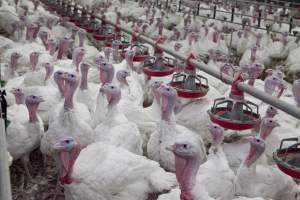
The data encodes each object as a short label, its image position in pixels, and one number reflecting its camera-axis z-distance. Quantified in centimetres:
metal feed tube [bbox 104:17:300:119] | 238
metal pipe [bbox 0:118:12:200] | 155
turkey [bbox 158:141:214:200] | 299
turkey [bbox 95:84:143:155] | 442
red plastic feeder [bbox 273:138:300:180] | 248
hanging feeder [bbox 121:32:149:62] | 564
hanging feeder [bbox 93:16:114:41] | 709
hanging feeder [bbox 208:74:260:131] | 297
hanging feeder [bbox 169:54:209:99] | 366
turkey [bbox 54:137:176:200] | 356
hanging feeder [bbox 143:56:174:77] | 448
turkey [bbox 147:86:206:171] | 445
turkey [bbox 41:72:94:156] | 455
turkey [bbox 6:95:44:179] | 447
